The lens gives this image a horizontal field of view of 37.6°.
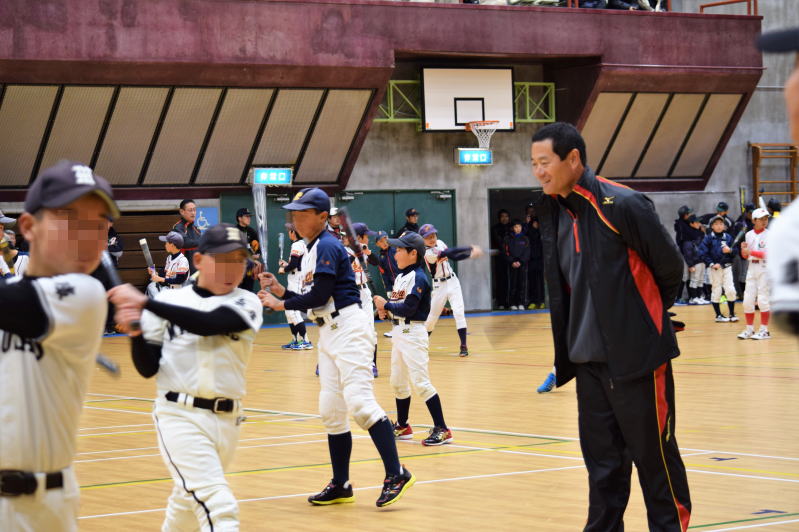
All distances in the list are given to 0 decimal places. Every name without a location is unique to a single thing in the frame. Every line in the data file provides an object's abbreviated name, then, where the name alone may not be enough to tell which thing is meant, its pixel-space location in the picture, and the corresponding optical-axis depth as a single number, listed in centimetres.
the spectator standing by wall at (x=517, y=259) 3250
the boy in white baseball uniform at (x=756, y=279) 2158
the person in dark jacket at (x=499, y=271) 3319
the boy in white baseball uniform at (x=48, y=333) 348
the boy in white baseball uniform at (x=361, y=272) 1575
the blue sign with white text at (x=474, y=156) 3131
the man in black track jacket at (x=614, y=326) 577
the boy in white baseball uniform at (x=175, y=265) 2083
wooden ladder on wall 3513
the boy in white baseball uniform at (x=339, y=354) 859
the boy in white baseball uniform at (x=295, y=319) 2069
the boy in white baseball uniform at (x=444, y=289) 1928
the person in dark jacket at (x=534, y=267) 3309
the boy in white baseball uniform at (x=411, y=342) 1127
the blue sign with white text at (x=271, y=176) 2872
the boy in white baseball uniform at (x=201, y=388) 535
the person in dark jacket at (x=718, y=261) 2564
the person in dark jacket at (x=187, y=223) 2172
